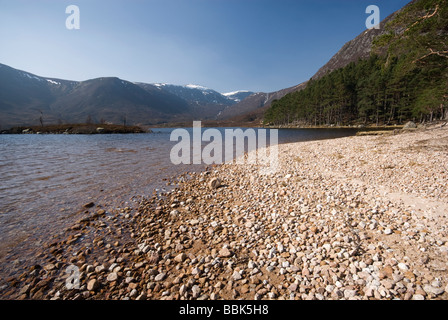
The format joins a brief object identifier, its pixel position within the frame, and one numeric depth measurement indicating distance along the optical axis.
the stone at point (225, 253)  4.96
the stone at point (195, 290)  3.86
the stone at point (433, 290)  3.27
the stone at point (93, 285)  4.18
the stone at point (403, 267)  3.88
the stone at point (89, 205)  8.83
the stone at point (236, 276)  4.20
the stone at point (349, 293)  3.46
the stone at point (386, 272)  3.77
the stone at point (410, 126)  32.99
